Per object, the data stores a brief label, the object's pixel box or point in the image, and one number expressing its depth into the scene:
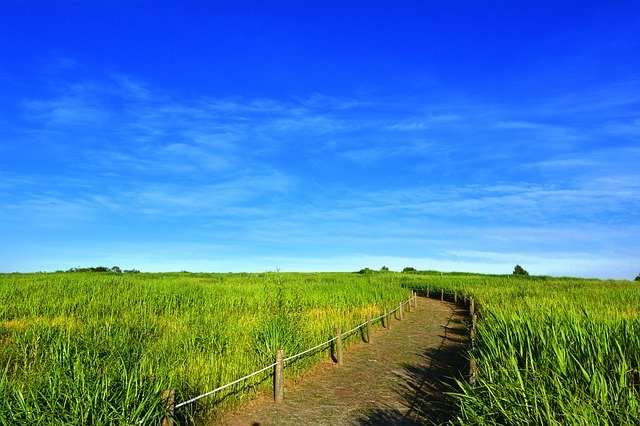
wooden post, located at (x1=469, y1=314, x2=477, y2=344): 12.19
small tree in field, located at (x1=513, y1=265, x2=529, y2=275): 72.94
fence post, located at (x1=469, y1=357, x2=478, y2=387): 7.46
